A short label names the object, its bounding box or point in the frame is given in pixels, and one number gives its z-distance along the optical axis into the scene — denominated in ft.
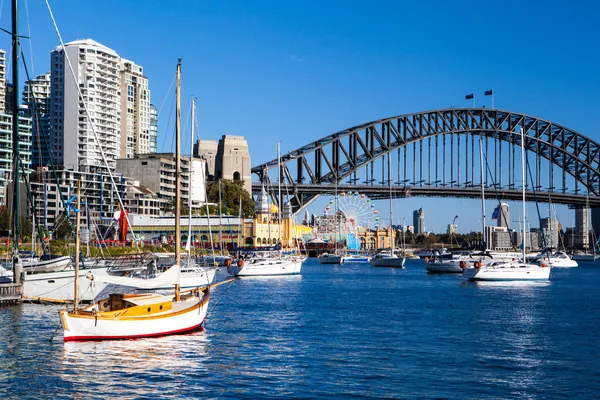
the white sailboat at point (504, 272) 239.91
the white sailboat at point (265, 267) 267.59
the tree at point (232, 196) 542.16
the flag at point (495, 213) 324.39
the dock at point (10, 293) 142.51
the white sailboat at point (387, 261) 371.76
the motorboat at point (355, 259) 439.63
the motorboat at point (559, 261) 391.12
